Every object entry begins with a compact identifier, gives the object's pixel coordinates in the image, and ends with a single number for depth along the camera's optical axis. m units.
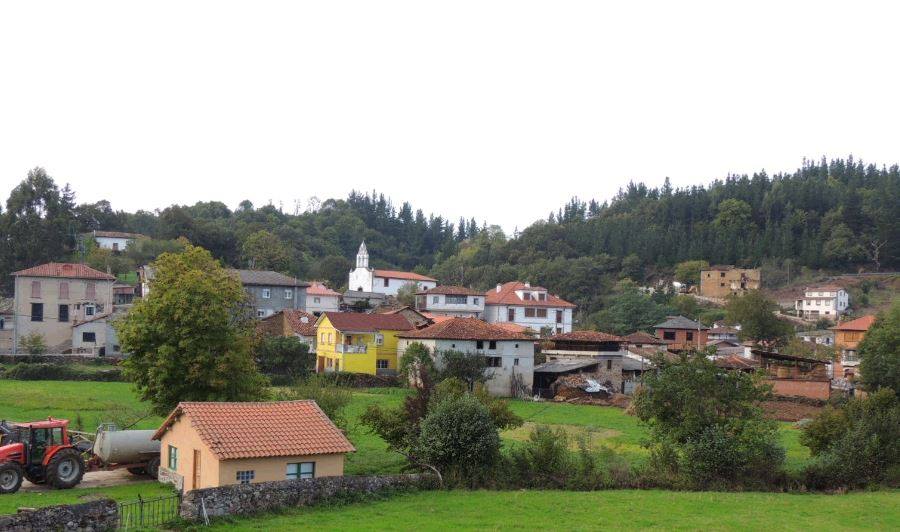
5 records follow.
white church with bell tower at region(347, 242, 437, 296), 105.12
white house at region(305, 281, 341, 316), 88.69
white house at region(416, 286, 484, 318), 83.56
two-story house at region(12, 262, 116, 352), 62.81
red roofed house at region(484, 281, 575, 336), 84.31
